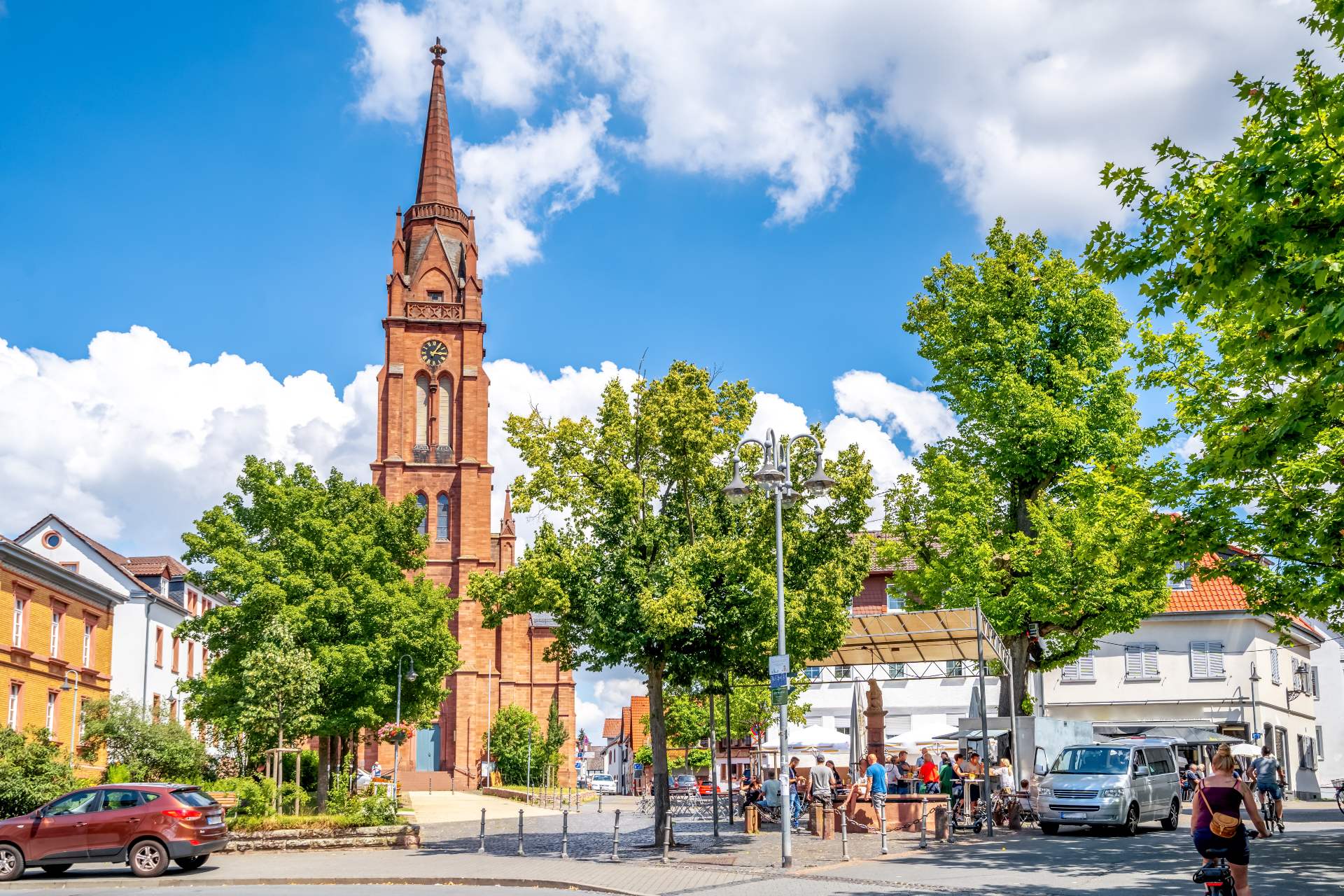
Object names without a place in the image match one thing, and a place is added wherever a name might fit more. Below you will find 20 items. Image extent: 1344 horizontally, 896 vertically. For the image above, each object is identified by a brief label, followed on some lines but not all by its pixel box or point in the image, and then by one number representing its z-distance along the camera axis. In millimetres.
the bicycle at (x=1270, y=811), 23141
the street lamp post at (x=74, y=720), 40125
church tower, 69000
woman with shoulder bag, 11031
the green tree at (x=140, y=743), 38438
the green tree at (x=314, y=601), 35719
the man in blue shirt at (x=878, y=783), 23572
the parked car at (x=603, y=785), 84600
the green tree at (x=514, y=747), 73812
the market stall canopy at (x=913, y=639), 28062
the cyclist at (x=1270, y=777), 23234
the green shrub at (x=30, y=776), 24422
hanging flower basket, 38188
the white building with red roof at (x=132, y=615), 47906
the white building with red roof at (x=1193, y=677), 44531
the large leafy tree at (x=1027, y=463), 26859
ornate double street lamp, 18672
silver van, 22906
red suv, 19609
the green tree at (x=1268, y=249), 10695
